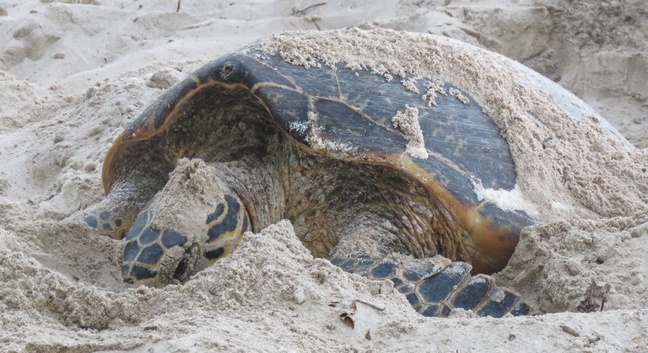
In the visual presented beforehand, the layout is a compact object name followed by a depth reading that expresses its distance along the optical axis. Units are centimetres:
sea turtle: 536
